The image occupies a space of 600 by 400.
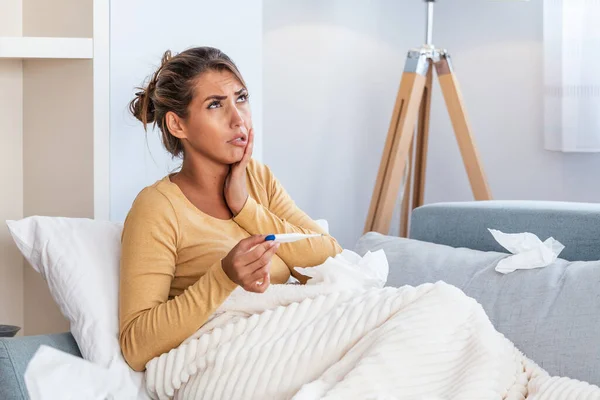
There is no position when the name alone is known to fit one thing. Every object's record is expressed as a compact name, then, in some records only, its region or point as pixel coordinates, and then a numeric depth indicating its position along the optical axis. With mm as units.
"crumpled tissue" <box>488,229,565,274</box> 2616
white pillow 2450
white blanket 2234
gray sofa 2444
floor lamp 3797
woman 2418
